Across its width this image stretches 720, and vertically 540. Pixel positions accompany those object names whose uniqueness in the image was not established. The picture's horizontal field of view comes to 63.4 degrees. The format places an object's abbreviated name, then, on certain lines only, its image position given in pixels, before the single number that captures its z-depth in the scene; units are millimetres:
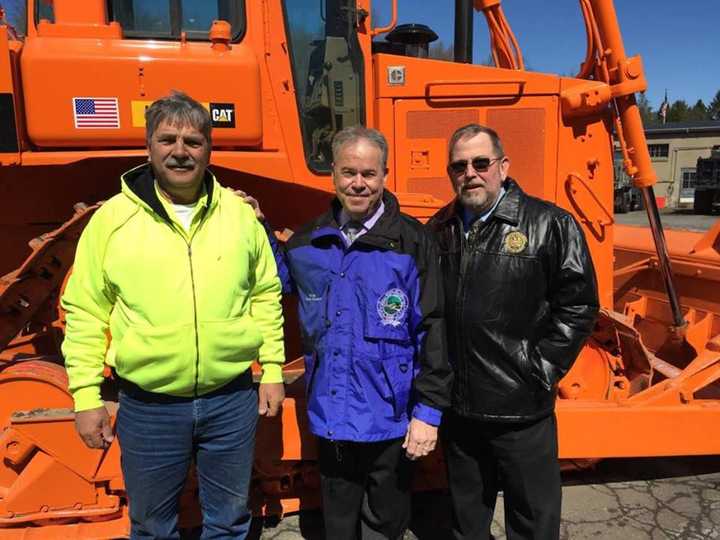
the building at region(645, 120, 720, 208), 33281
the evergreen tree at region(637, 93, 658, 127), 57000
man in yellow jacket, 1805
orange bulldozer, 2574
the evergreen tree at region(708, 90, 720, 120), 63766
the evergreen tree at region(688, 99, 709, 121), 64125
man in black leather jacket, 2045
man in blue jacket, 1957
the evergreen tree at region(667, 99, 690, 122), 63156
